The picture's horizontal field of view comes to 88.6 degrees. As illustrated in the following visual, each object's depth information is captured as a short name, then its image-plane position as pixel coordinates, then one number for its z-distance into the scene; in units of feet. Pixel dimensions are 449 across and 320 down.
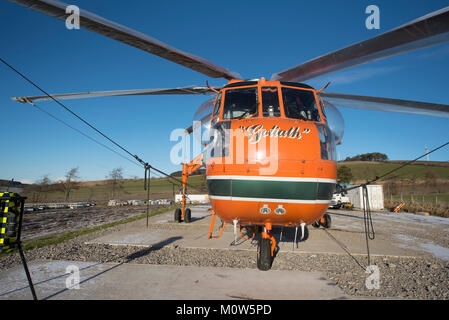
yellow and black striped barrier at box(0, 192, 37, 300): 8.18
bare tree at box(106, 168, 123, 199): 179.42
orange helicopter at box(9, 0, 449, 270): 9.44
